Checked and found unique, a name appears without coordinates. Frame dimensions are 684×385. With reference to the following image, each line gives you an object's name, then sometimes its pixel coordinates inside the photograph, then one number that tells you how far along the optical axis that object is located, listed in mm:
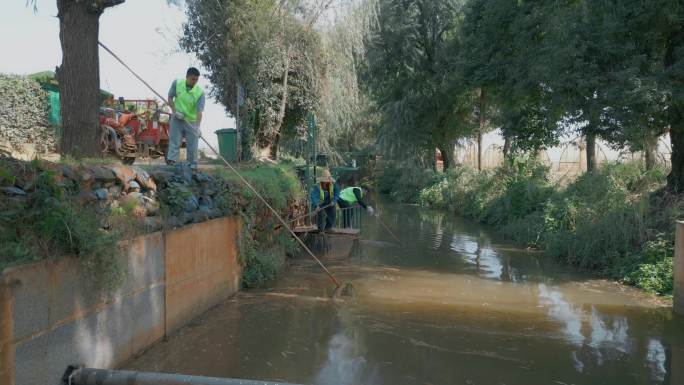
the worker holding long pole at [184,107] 9242
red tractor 13844
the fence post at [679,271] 8578
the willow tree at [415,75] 31000
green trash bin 16953
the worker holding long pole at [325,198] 13820
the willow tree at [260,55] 16375
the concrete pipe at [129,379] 5062
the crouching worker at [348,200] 14812
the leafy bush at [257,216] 9477
